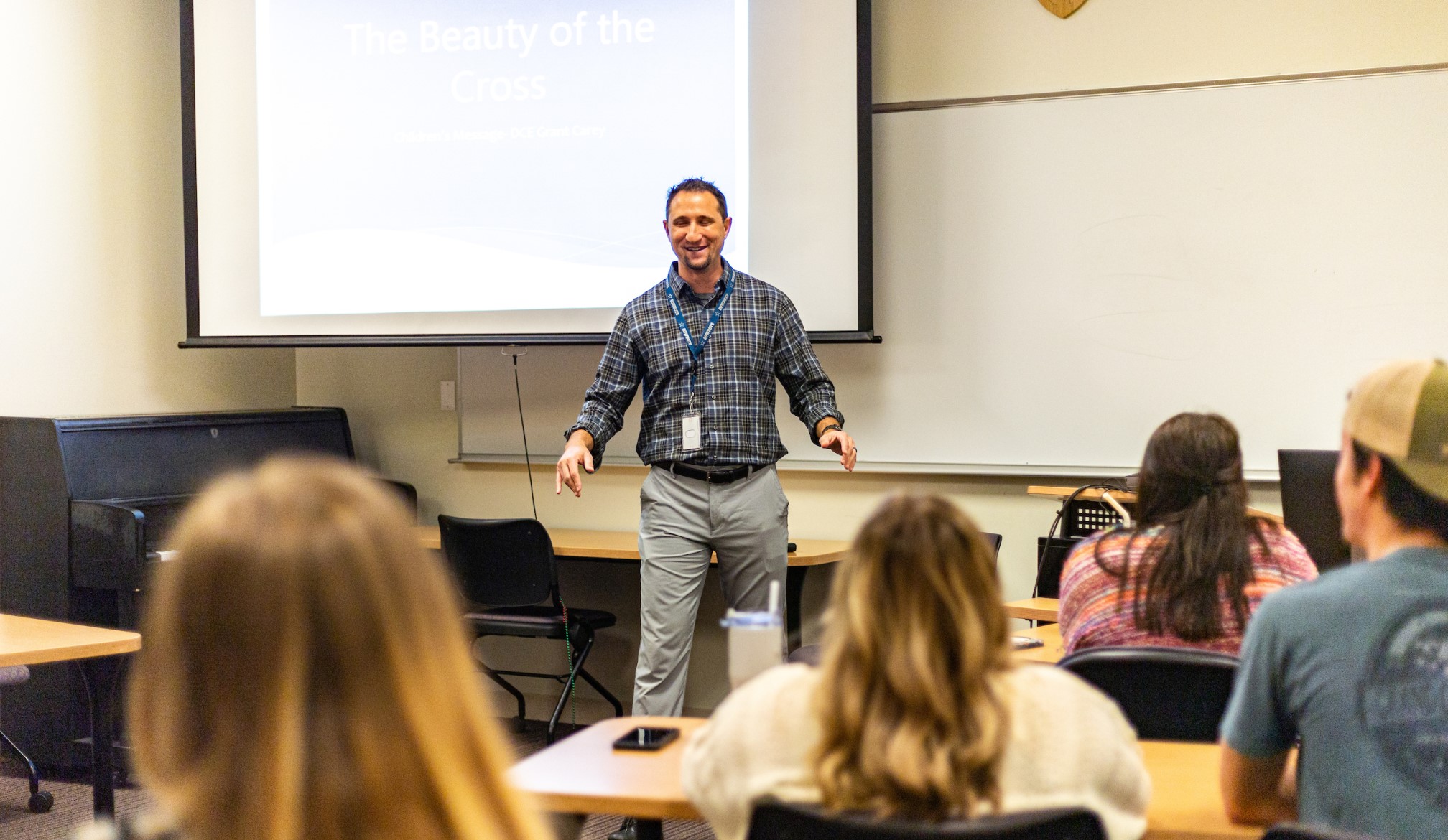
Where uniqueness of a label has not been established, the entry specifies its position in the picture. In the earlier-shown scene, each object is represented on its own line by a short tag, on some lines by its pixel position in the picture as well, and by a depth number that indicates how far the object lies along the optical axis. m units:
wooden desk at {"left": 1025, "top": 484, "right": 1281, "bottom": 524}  3.40
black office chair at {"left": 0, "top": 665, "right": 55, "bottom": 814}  3.43
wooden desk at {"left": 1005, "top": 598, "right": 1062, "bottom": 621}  2.92
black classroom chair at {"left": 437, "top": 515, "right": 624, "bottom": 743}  3.96
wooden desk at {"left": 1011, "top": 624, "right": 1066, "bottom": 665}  2.35
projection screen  4.06
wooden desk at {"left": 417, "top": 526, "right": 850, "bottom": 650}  3.96
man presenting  3.35
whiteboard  3.74
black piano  3.89
